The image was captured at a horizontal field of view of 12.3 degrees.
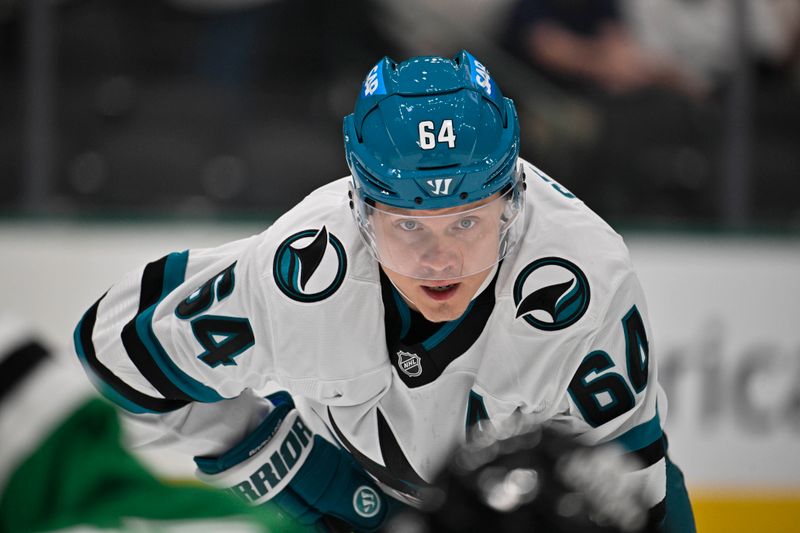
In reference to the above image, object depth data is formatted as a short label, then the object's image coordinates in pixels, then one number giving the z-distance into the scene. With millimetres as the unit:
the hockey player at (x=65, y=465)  3105
